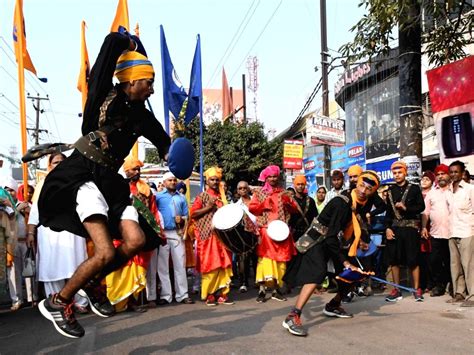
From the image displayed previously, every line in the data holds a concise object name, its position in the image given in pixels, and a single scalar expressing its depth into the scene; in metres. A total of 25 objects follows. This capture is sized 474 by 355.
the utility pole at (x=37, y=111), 45.00
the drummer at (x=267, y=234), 7.41
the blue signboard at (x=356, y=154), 16.80
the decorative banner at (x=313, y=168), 21.01
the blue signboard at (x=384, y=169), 16.12
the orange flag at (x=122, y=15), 11.00
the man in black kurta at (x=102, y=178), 3.41
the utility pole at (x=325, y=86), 17.55
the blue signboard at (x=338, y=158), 18.98
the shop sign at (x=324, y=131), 15.19
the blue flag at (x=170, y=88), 11.34
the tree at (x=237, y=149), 25.62
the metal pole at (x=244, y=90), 35.20
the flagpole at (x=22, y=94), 8.29
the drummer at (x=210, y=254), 7.23
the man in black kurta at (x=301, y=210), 8.47
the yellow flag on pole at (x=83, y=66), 11.06
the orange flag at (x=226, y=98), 32.70
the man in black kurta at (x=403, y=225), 7.37
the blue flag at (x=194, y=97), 11.36
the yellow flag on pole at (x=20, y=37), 9.62
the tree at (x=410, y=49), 8.09
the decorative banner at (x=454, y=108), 8.01
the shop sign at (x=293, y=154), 19.56
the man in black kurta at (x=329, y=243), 5.28
